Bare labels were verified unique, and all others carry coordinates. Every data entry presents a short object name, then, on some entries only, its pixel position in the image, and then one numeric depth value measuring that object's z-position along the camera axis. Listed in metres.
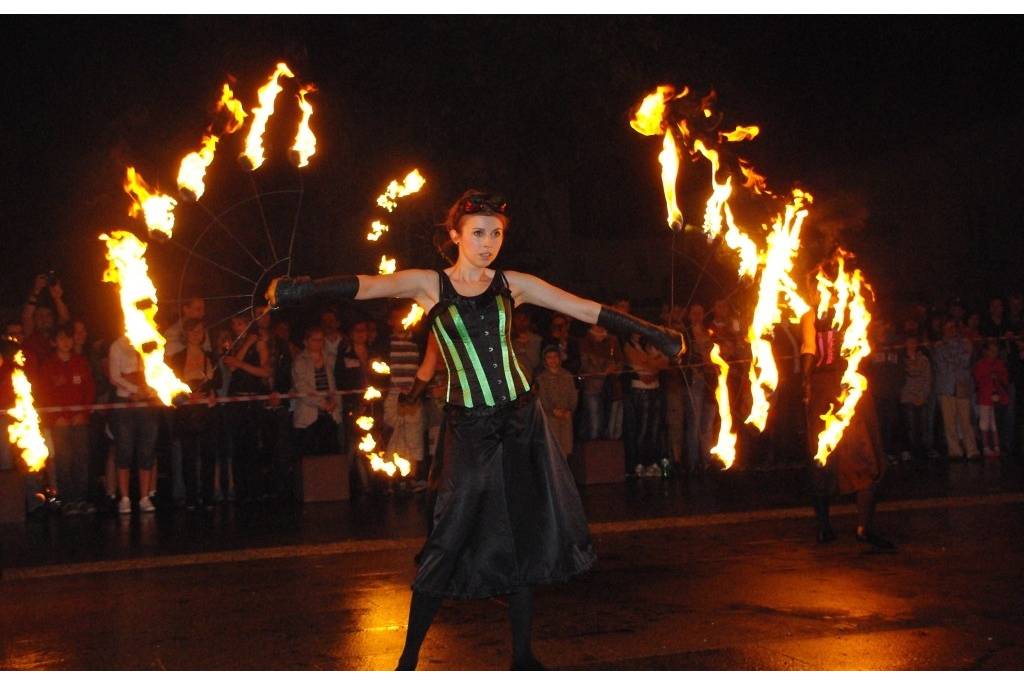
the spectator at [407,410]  11.69
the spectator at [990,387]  14.16
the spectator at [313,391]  12.40
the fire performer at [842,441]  8.30
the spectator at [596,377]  13.19
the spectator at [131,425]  11.42
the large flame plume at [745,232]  8.16
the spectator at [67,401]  11.35
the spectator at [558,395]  12.43
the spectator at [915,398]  14.22
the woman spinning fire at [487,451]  4.84
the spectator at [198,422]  11.12
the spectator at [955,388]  14.16
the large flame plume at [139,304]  7.05
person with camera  11.38
